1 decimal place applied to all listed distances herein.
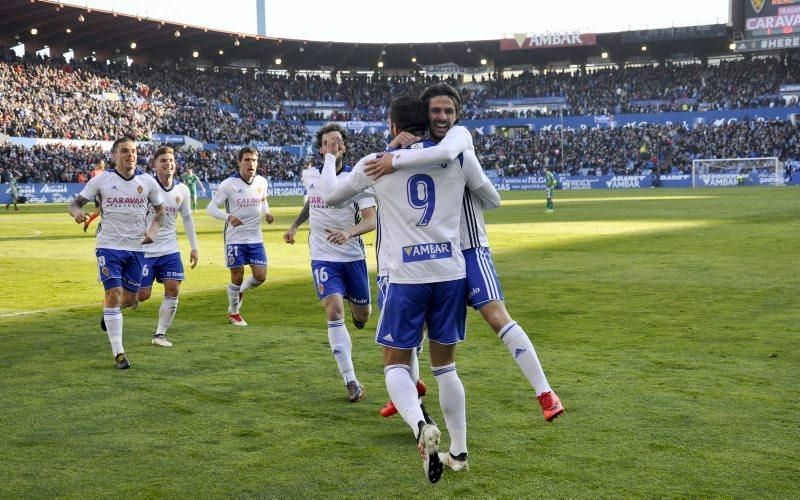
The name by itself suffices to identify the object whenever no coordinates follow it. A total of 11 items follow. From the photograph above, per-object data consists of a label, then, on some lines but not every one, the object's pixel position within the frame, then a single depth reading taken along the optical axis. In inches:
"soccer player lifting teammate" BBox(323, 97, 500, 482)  205.5
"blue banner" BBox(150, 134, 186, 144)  2586.1
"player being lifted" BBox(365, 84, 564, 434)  209.3
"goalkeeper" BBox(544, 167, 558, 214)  1349.7
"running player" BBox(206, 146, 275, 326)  469.7
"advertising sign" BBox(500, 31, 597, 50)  3312.0
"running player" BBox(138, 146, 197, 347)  426.3
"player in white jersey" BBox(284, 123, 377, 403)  299.9
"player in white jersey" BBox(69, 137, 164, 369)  366.0
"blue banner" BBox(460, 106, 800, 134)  2770.7
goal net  2440.9
